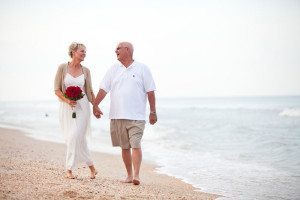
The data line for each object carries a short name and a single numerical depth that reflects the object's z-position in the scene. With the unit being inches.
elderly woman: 242.7
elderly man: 241.9
